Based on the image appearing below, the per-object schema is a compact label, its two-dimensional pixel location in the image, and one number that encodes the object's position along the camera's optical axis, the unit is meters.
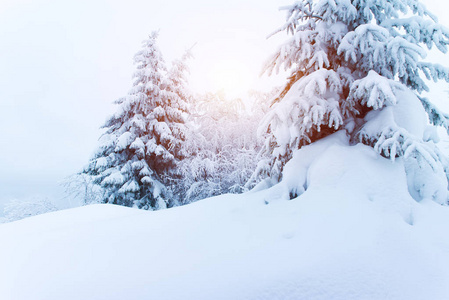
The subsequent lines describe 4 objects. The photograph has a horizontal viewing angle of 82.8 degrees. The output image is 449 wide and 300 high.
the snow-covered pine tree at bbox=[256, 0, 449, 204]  3.68
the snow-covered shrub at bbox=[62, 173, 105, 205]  12.64
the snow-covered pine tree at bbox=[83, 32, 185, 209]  11.28
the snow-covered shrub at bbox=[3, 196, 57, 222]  16.84
